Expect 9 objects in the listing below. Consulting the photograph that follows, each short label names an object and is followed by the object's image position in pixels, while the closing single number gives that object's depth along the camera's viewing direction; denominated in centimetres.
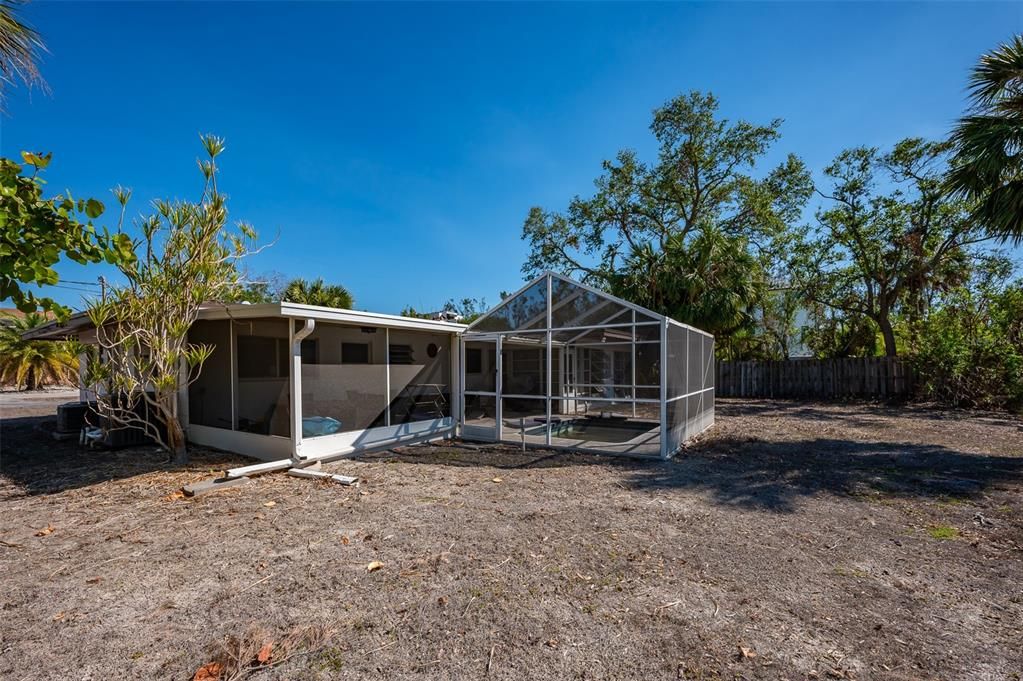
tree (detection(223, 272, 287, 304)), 2322
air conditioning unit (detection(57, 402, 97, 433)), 887
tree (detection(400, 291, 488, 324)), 3709
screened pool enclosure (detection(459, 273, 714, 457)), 779
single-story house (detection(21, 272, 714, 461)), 685
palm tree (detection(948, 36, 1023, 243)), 721
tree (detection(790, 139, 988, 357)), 1580
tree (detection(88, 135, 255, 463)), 597
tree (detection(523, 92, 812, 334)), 1512
